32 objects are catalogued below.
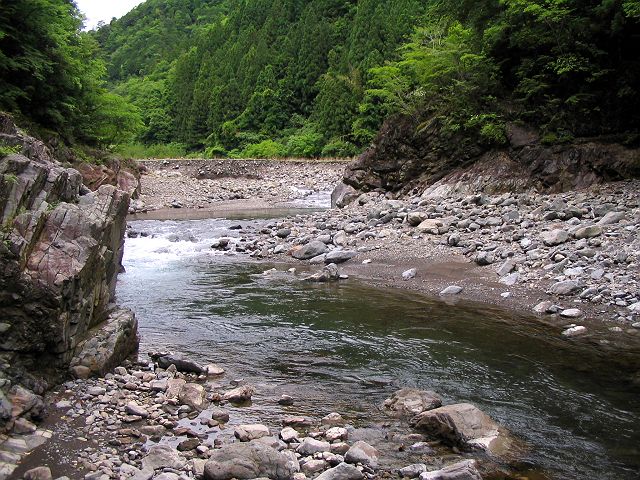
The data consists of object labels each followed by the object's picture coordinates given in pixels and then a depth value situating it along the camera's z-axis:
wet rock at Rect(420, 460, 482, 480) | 5.14
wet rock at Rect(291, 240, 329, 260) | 17.17
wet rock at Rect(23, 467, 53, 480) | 5.04
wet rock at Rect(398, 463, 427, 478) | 5.38
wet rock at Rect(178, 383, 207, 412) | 6.91
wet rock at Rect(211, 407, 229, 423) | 6.58
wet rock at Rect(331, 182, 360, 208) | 28.52
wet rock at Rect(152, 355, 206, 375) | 8.16
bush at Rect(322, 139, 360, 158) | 57.41
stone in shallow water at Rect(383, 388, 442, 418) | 6.82
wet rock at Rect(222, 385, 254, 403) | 7.17
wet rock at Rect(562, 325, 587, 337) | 9.66
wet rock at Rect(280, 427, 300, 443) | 6.06
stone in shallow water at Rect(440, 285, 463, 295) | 12.72
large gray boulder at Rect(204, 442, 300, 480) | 5.15
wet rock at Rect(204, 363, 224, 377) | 8.14
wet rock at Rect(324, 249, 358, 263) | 16.42
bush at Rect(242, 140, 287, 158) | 64.44
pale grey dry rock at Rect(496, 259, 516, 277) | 13.20
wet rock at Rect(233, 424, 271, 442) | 6.07
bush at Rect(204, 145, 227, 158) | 71.94
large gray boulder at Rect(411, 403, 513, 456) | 5.98
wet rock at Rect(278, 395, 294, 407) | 7.12
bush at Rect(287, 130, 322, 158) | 61.50
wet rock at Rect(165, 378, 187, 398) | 7.10
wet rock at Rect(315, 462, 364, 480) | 5.19
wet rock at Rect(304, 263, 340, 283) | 14.51
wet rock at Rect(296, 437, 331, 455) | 5.79
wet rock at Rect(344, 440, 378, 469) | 5.57
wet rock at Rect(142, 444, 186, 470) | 5.34
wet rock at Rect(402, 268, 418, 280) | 14.20
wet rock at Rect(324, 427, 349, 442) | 6.10
